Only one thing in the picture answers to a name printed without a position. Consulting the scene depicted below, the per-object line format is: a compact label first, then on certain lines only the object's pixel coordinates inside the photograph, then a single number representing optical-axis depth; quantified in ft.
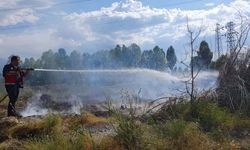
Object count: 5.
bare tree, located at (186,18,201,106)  22.74
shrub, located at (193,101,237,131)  21.07
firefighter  26.92
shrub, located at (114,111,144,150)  16.01
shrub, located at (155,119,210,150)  16.40
